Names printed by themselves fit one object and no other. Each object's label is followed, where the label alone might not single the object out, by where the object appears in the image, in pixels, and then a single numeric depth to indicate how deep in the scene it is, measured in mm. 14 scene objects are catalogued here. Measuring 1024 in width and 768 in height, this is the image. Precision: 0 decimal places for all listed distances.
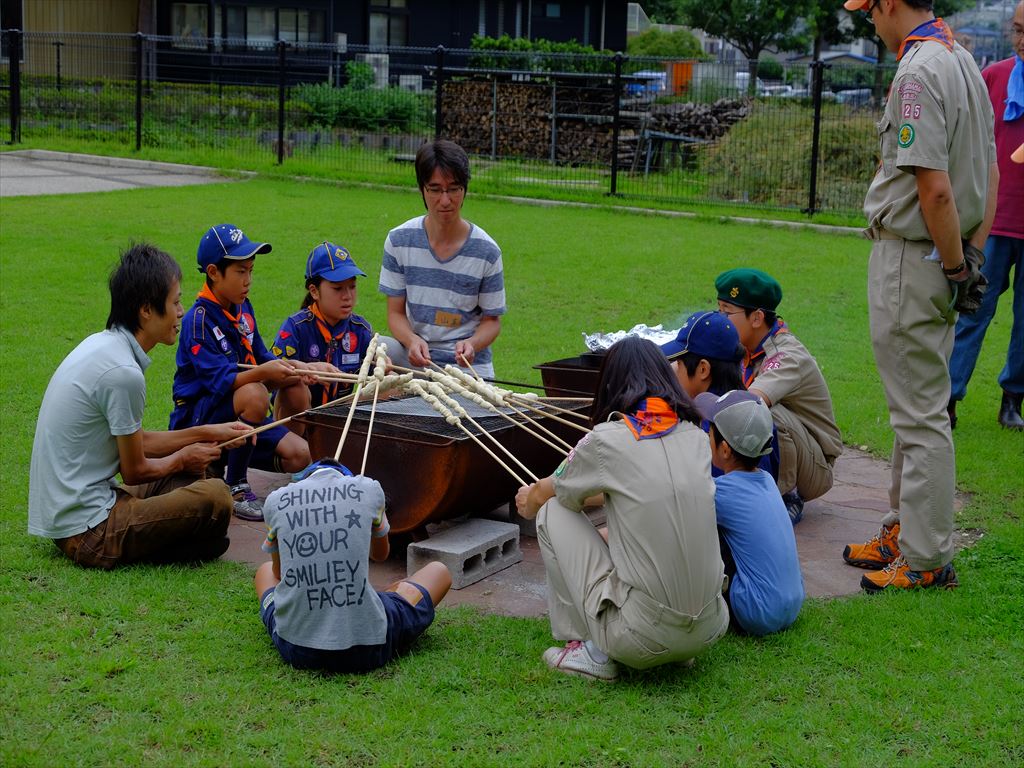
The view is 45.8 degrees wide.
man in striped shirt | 6062
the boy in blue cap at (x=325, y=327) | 5824
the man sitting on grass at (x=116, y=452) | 4594
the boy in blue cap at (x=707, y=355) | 4871
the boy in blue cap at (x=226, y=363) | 5457
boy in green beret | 5355
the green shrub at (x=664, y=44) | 38469
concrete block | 4773
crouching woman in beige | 3787
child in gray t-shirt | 3812
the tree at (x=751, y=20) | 34625
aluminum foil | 6242
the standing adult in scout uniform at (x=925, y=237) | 4406
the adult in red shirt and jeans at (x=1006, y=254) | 7113
